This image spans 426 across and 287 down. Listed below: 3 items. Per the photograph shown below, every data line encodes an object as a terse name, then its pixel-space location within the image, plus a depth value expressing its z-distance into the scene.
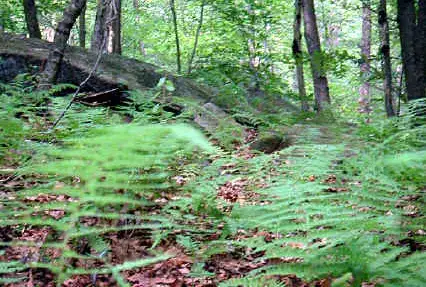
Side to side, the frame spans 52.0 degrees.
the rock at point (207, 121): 5.21
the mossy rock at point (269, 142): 4.79
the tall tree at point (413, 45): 4.96
